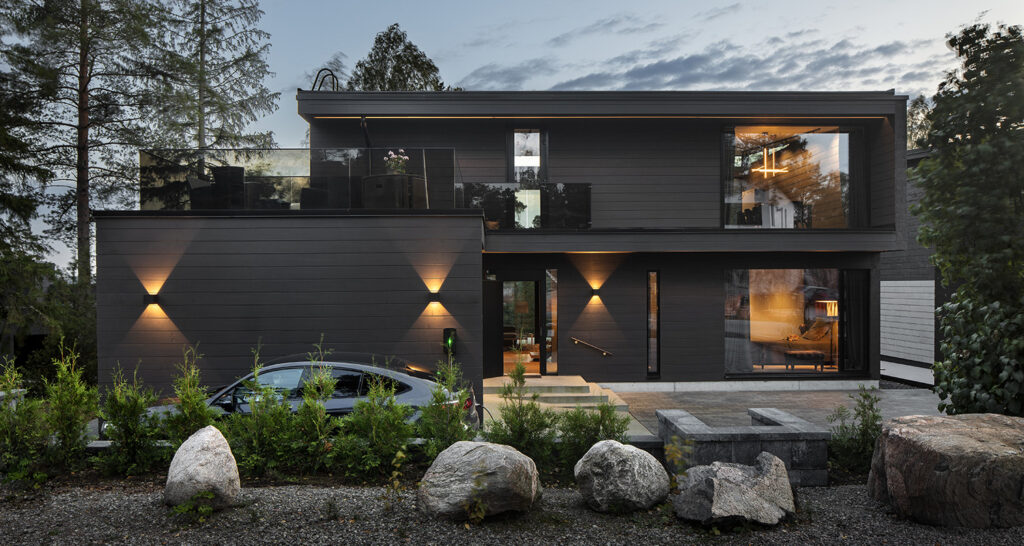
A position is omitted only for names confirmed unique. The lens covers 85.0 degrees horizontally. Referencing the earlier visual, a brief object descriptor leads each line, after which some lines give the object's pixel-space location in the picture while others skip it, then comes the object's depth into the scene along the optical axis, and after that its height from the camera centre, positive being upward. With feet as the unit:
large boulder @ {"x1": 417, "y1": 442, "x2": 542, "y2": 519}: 12.73 -4.94
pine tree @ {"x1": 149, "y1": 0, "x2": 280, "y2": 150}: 58.13 +22.21
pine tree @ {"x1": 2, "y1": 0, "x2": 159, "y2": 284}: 45.44 +15.61
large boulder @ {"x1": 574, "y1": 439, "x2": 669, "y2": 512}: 13.56 -5.16
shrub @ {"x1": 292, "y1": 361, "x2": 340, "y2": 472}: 16.19 -4.82
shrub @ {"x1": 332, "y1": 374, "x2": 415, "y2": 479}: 15.92 -4.91
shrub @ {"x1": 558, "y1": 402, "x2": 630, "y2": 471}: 17.10 -4.97
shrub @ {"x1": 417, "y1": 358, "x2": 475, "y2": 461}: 16.33 -4.56
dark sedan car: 20.63 -4.38
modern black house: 29.25 +3.45
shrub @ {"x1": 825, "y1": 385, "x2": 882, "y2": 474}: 17.42 -5.53
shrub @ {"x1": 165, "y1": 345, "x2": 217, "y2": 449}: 15.89 -4.16
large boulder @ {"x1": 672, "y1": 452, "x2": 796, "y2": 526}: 12.72 -5.25
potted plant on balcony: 29.91 +5.79
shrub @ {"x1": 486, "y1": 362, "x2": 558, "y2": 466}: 16.99 -4.89
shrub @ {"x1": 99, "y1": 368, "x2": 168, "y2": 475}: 15.85 -4.70
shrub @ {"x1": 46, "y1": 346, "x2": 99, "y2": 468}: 15.75 -4.12
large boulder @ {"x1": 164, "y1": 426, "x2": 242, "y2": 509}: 12.93 -4.77
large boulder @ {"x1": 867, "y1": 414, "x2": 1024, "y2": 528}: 12.50 -4.71
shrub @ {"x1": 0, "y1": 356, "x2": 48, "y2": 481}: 15.38 -4.63
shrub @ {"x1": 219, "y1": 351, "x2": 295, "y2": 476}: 16.06 -4.84
